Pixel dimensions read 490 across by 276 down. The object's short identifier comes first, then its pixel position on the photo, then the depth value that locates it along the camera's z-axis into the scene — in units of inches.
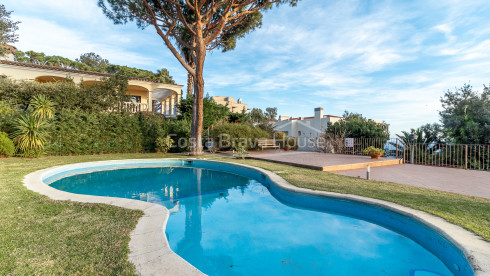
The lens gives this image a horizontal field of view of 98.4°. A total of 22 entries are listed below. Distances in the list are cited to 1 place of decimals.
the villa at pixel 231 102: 1779.3
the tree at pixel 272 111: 2315.8
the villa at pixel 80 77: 582.6
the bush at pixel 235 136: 589.3
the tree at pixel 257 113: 1793.4
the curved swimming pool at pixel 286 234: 110.8
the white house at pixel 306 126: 756.6
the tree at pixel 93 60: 1949.2
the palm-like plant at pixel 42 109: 414.9
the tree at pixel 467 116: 418.3
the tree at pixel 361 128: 539.2
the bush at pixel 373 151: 422.0
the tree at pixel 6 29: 631.2
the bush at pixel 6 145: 385.7
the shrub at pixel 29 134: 394.3
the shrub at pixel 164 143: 567.2
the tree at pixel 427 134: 452.4
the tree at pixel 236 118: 819.5
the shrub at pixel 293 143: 738.6
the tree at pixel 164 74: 1012.9
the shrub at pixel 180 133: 593.3
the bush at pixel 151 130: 572.1
